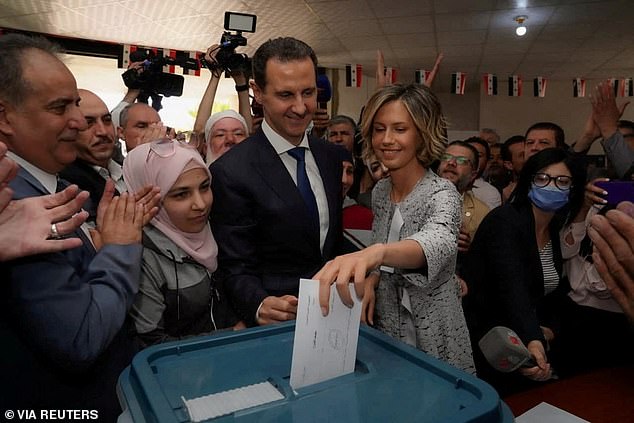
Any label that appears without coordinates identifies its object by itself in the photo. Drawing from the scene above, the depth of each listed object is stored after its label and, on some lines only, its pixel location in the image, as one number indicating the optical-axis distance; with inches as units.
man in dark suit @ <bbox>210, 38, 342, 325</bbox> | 55.6
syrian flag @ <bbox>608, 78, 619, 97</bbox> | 342.2
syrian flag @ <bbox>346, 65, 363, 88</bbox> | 291.3
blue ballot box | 26.3
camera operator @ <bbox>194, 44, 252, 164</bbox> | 108.8
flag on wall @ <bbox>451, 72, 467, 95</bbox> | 304.3
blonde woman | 50.6
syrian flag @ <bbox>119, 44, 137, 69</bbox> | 210.1
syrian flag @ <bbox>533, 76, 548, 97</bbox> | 322.6
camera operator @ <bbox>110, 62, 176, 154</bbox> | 104.5
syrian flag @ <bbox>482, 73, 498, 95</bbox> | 318.7
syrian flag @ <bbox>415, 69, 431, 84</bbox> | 300.2
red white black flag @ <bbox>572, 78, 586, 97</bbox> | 331.6
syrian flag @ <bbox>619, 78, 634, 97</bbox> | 327.0
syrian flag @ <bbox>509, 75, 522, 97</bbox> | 317.8
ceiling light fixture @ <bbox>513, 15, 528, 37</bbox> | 215.1
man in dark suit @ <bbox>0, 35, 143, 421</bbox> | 33.3
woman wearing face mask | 72.1
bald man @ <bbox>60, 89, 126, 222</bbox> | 70.2
